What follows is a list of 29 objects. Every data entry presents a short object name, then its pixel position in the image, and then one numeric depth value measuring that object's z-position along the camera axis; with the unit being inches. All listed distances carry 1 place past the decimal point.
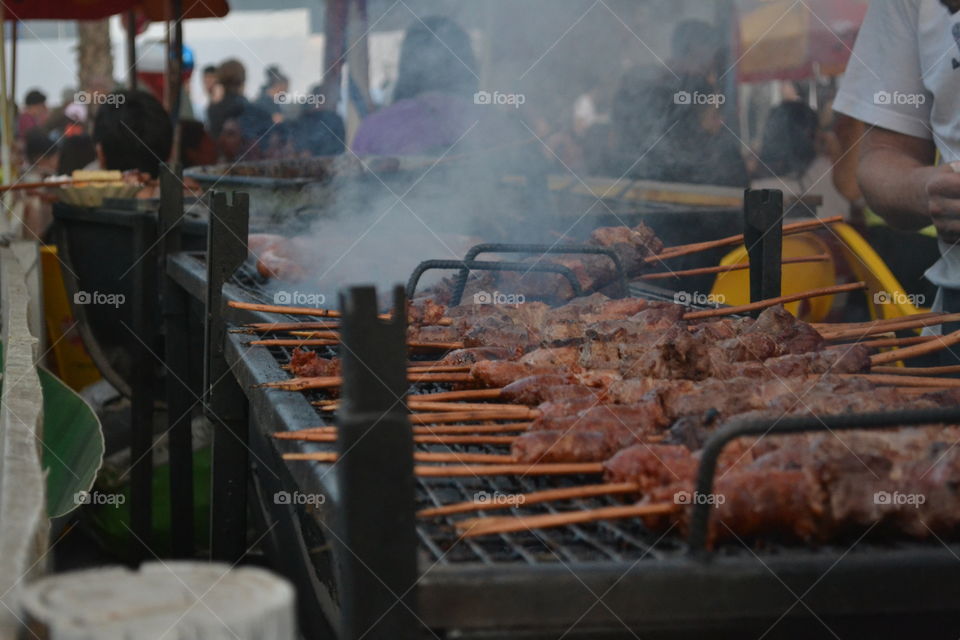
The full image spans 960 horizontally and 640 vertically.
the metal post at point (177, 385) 239.1
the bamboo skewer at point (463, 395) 112.7
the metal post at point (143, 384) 254.5
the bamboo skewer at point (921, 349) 121.2
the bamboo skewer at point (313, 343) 137.6
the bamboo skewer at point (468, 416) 103.7
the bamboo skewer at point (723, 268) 174.6
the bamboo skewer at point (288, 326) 144.0
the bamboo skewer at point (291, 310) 152.6
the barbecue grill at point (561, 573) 66.4
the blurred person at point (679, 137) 323.3
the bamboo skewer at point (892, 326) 132.6
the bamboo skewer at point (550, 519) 74.5
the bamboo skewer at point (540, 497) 78.8
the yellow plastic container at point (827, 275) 238.4
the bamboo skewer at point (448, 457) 87.7
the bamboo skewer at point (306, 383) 112.5
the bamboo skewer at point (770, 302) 148.2
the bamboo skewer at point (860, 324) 137.6
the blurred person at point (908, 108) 156.3
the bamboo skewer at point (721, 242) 167.8
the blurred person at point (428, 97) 336.8
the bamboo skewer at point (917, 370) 122.0
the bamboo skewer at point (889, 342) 131.0
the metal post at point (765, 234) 170.4
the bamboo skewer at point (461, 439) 98.8
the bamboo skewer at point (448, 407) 107.2
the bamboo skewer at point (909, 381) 115.4
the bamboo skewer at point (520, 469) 86.6
